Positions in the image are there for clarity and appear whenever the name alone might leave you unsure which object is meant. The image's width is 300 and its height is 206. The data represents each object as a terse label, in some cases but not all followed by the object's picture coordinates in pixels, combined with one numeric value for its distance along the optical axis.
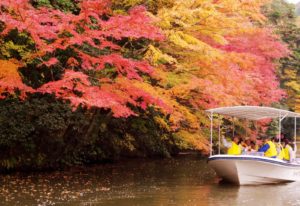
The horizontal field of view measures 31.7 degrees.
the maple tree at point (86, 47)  14.18
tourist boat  15.27
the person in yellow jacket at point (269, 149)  16.23
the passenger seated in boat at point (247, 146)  17.18
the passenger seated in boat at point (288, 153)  17.00
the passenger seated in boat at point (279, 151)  16.84
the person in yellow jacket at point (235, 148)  16.14
